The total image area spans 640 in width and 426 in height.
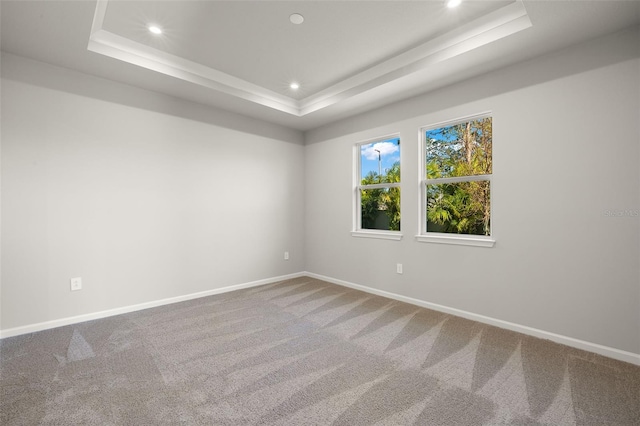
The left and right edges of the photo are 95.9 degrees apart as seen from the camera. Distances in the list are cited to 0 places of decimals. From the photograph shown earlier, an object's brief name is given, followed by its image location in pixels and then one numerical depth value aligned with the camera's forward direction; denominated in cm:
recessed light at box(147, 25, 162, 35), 246
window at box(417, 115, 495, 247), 306
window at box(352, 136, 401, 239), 390
